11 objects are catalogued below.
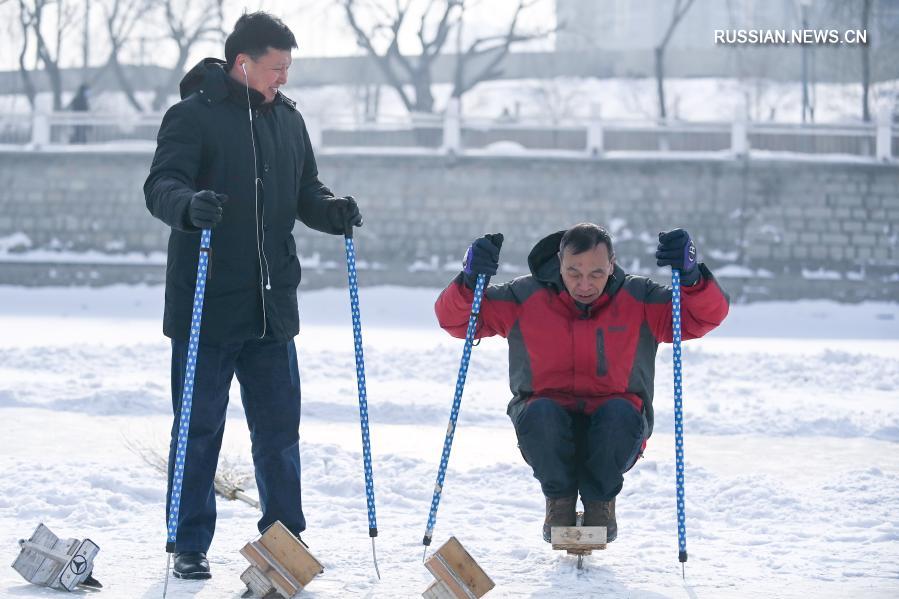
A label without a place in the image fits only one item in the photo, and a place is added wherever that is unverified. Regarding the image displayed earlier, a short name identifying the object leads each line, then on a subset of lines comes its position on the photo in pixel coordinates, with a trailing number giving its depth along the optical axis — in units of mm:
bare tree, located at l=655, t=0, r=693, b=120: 30312
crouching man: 3934
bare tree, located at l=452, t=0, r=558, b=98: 33416
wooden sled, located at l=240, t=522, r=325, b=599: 3572
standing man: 3953
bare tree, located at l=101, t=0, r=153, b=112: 33781
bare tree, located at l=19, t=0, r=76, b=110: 32719
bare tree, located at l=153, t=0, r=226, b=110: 33469
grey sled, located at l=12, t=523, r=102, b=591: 3613
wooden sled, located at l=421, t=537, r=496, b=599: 3453
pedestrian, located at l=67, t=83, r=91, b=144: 26656
